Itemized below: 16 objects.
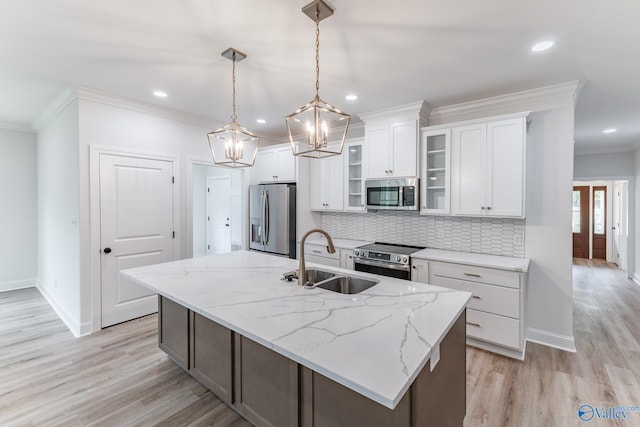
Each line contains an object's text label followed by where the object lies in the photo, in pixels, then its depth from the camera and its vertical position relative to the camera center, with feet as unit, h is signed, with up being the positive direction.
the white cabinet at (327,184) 14.37 +1.33
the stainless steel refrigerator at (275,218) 14.62 -0.38
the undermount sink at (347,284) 7.19 -1.84
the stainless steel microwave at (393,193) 11.80 +0.69
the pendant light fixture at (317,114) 5.52 +1.83
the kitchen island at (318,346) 3.87 -1.89
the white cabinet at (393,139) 11.71 +2.93
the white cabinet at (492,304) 9.12 -2.99
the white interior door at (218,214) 21.39 -0.25
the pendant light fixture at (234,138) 7.39 +1.87
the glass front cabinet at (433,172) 11.54 +1.52
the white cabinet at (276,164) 15.06 +2.45
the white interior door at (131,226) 11.32 -0.60
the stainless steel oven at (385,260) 11.21 -1.96
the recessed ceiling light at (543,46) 7.12 +4.03
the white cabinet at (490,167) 9.87 +1.50
